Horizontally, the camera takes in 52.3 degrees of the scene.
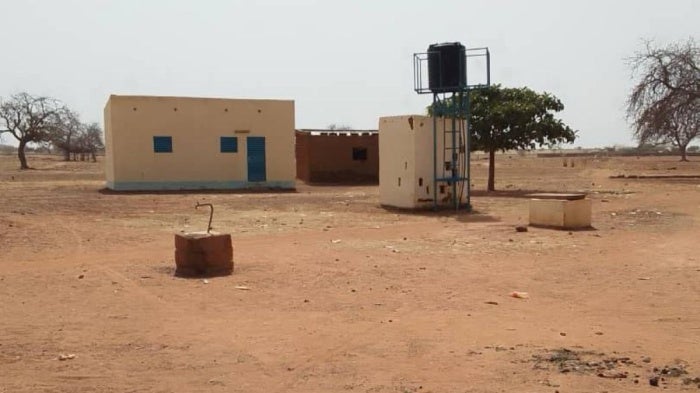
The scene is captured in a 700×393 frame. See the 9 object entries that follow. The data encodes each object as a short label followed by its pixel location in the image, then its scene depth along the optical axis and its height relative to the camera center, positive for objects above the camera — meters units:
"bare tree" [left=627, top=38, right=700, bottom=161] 36.66 +2.76
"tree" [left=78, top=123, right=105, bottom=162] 79.56 +1.73
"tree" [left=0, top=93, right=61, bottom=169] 56.44 +2.98
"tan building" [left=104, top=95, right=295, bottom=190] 30.34 +0.54
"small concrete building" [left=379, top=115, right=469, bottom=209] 21.08 -0.29
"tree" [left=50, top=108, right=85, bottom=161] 59.25 +2.28
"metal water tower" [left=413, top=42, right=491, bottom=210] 20.72 +1.11
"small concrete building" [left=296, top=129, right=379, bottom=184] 37.16 -0.12
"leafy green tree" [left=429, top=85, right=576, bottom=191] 28.41 +1.13
